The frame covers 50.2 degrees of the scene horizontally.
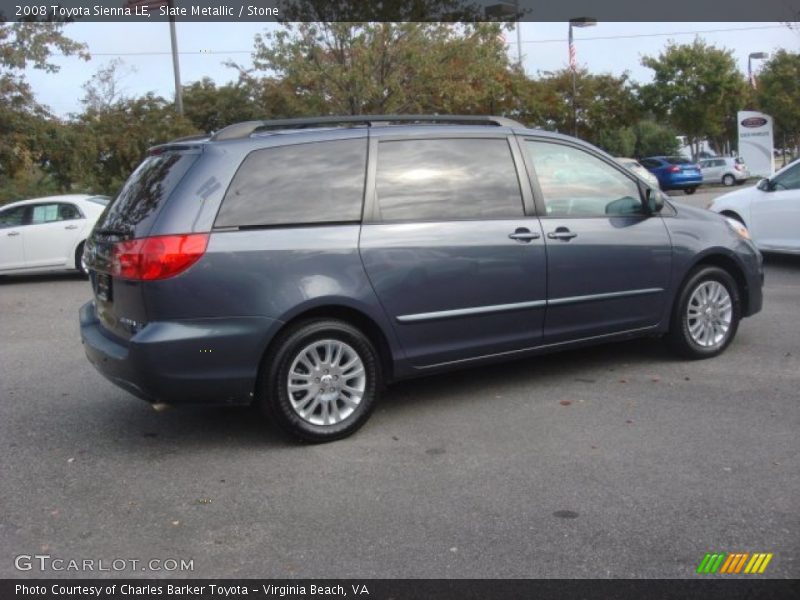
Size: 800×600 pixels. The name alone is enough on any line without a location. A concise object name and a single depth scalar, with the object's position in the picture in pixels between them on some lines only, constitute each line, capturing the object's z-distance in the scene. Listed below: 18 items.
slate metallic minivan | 4.65
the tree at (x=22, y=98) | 19.86
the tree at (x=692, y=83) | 40.84
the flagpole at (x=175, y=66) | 21.75
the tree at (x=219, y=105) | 29.45
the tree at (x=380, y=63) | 21.58
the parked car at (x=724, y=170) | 37.22
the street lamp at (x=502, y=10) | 23.42
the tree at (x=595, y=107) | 37.84
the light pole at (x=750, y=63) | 47.81
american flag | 34.90
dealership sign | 37.84
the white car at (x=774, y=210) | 10.78
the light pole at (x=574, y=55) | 32.75
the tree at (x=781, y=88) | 42.41
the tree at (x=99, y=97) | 28.36
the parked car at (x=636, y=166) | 23.48
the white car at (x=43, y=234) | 13.38
